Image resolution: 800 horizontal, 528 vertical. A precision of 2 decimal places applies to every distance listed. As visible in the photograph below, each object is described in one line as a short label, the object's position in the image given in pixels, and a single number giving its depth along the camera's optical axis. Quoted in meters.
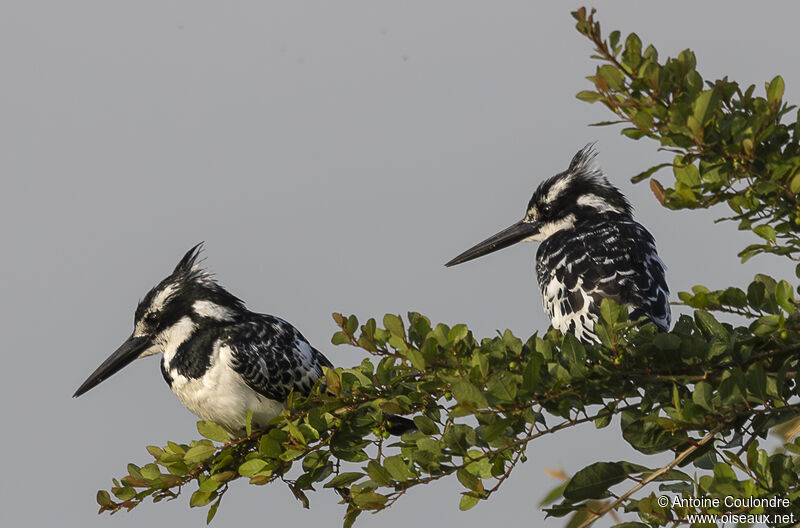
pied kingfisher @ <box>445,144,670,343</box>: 12.18
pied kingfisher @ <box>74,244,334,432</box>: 13.35
